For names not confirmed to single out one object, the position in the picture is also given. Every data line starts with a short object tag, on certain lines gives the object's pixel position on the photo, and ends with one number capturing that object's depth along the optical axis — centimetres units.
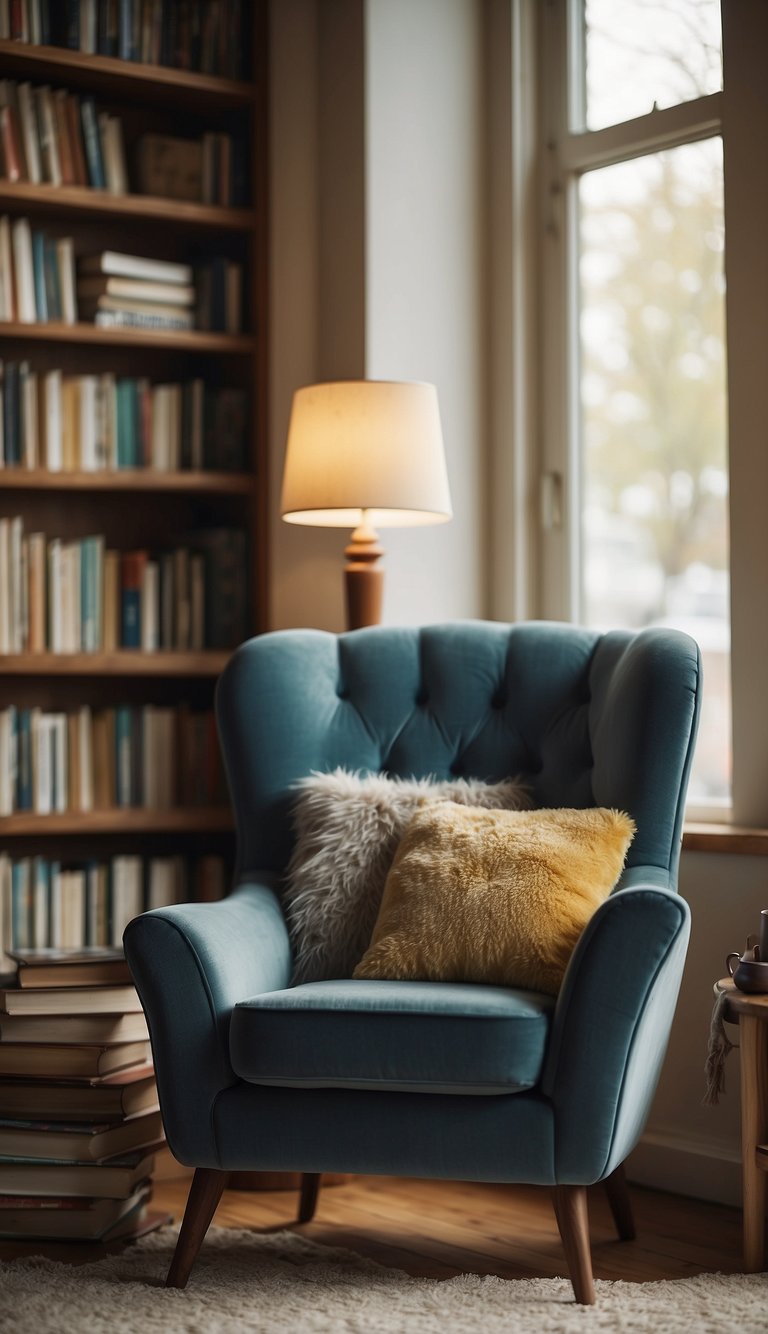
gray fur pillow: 243
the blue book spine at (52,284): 317
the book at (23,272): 312
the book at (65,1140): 249
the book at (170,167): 334
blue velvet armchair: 203
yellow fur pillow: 218
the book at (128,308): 321
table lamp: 275
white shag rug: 206
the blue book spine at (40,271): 315
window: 308
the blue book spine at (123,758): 323
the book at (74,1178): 249
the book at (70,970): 252
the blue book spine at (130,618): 326
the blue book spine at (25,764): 313
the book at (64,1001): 252
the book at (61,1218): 248
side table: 227
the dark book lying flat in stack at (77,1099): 251
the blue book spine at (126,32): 322
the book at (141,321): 320
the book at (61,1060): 251
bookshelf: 315
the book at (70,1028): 252
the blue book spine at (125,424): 325
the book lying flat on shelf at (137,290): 320
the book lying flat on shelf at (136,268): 319
